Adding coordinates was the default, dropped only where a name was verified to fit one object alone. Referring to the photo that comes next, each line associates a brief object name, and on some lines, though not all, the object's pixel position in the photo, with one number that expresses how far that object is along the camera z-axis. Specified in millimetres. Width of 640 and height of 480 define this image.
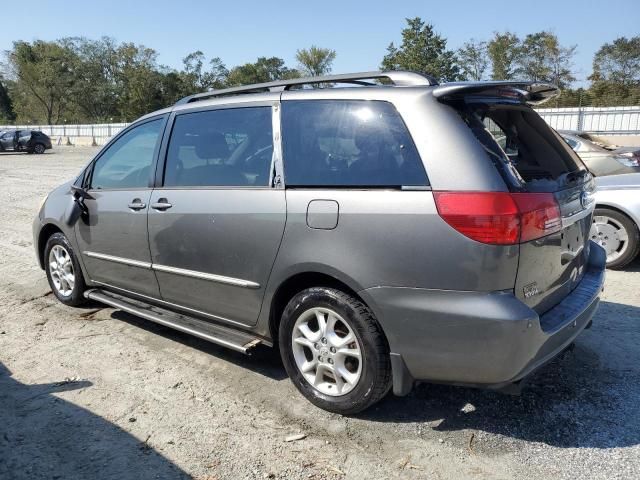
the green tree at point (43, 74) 71125
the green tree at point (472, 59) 50438
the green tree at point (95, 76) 72875
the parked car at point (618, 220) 5777
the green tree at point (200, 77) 69500
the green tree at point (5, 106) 78000
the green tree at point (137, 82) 63500
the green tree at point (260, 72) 77562
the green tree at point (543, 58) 48219
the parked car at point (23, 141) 32656
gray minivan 2559
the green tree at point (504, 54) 49938
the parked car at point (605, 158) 9664
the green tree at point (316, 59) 83500
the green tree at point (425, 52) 48469
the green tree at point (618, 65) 41719
